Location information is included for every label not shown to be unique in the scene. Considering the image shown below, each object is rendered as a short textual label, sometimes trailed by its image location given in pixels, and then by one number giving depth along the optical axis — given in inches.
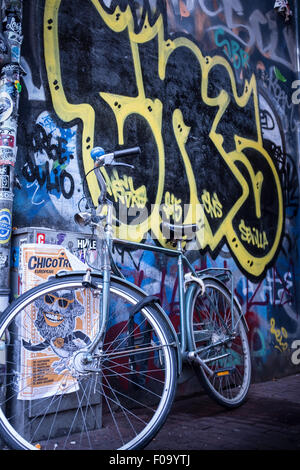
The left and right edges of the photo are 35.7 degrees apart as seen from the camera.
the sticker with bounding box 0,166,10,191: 117.6
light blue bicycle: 101.3
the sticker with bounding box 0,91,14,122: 119.3
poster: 108.5
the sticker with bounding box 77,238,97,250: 123.4
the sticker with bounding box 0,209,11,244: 115.6
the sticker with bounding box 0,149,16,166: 118.3
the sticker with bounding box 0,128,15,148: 118.9
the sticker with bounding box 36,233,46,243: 115.2
